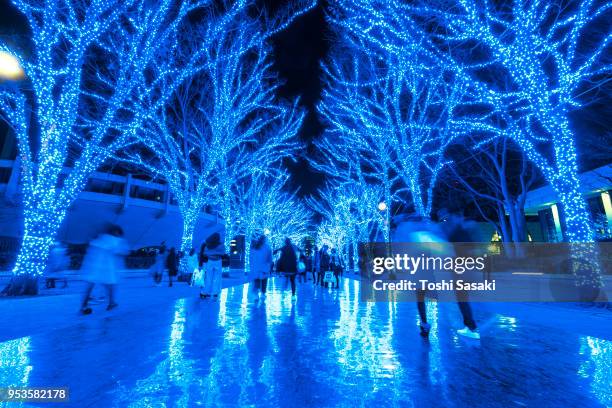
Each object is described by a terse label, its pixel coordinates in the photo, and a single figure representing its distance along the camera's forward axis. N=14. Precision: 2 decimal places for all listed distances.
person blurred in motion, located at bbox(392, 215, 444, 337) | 5.03
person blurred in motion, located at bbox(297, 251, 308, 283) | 21.19
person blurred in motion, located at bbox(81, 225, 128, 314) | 7.11
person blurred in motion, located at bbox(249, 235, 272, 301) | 10.42
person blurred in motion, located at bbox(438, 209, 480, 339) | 5.02
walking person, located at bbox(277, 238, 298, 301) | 11.14
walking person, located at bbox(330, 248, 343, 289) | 16.61
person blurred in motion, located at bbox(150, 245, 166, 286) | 15.65
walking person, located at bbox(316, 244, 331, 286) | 16.85
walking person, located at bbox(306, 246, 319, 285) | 19.58
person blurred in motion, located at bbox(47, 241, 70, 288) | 14.02
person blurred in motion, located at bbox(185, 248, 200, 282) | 16.30
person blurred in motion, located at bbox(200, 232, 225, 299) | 10.52
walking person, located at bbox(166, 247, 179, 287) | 16.01
